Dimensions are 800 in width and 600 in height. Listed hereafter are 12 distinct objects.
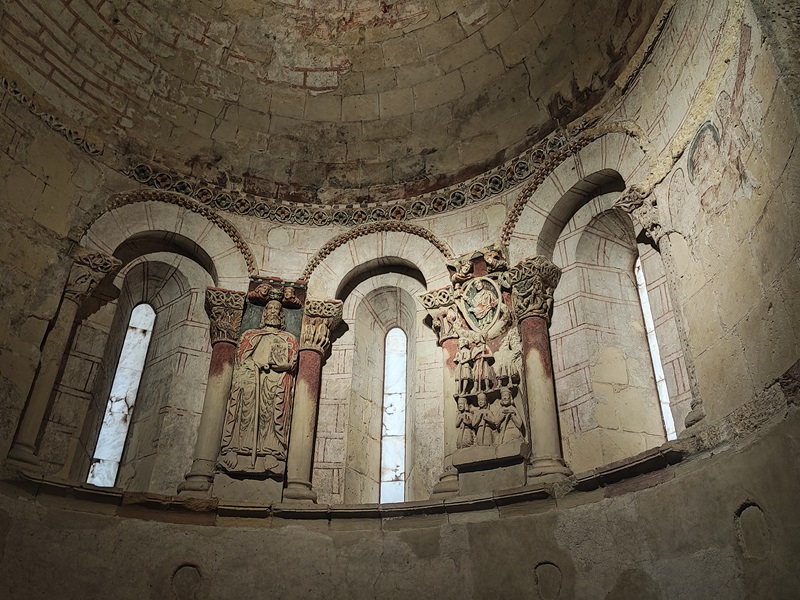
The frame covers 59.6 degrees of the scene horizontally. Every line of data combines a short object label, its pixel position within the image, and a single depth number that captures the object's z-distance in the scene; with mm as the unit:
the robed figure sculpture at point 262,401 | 7305
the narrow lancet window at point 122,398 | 7746
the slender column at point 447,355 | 7059
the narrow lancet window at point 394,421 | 8070
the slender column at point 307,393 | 7303
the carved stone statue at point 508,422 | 6941
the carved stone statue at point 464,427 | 7105
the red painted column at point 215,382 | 7160
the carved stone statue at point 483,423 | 7055
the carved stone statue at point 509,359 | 7320
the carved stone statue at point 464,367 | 7395
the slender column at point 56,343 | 6535
